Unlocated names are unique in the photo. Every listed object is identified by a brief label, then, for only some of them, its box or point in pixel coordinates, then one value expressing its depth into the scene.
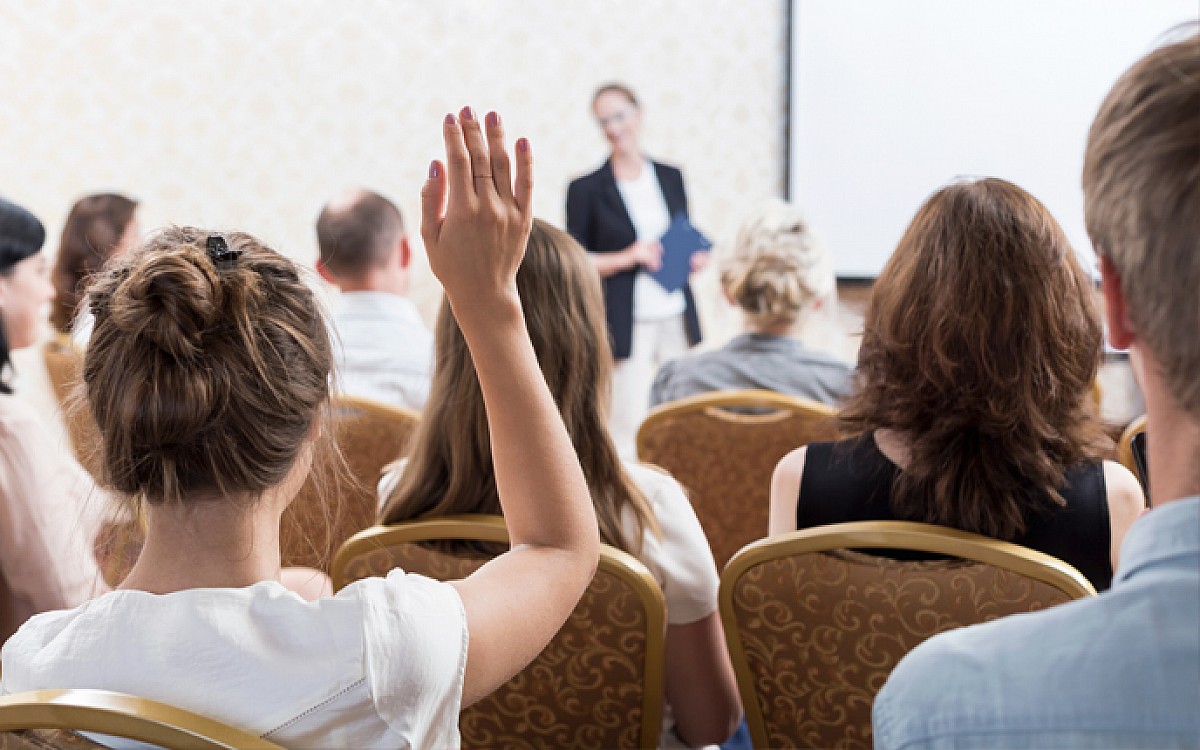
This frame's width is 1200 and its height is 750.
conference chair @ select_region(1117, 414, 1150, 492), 2.18
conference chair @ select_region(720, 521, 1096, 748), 1.23
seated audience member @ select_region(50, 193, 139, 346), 3.61
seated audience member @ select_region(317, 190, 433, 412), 2.88
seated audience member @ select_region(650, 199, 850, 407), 2.74
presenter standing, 5.00
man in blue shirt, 0.62
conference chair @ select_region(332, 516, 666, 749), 1.39
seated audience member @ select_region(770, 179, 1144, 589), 1.51
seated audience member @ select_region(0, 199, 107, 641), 1.75
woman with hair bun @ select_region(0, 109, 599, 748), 0.86
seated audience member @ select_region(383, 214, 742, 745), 1.63
